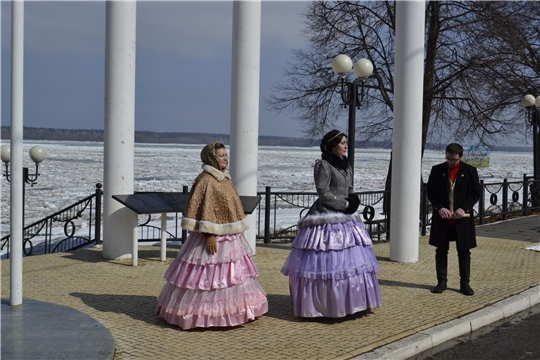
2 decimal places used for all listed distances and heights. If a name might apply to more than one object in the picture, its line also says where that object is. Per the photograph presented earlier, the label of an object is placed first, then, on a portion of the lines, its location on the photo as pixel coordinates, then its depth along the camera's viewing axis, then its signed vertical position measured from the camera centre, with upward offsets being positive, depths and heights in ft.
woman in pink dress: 22.24 -3.97
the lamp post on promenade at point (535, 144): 72.02 +1.02
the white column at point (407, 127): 35.40 +1.17
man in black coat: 28.09 -2.41
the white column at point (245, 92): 36.19 +2.87
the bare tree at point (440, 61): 75.66 +10.34
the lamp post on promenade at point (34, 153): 43.96 -0.91
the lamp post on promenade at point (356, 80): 40.68 +4.42
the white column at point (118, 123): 35.32 +1.00
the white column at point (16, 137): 22.48 +0.08
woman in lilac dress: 23.36 -3.70
